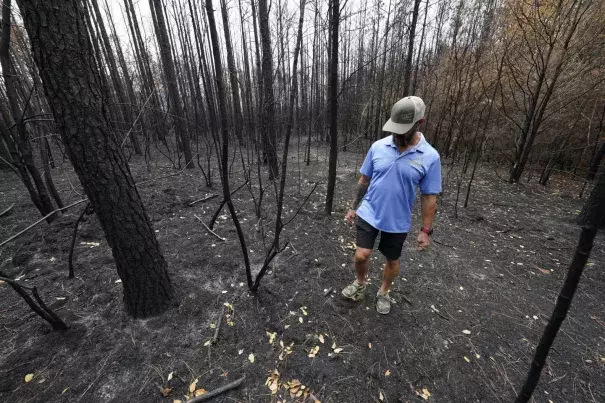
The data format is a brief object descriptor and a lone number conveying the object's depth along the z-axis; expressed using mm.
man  1764
